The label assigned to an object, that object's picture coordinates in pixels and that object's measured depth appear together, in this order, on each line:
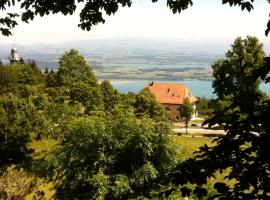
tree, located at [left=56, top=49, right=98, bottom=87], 61.51
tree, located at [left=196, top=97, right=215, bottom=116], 93.25
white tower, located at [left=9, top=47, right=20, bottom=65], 116.88
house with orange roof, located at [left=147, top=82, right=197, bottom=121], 90.25
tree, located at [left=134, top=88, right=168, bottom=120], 55.81
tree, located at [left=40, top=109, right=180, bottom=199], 15.86
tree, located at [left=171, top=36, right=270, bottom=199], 5.49
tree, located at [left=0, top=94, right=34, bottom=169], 20.90
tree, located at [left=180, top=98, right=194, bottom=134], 62.75
